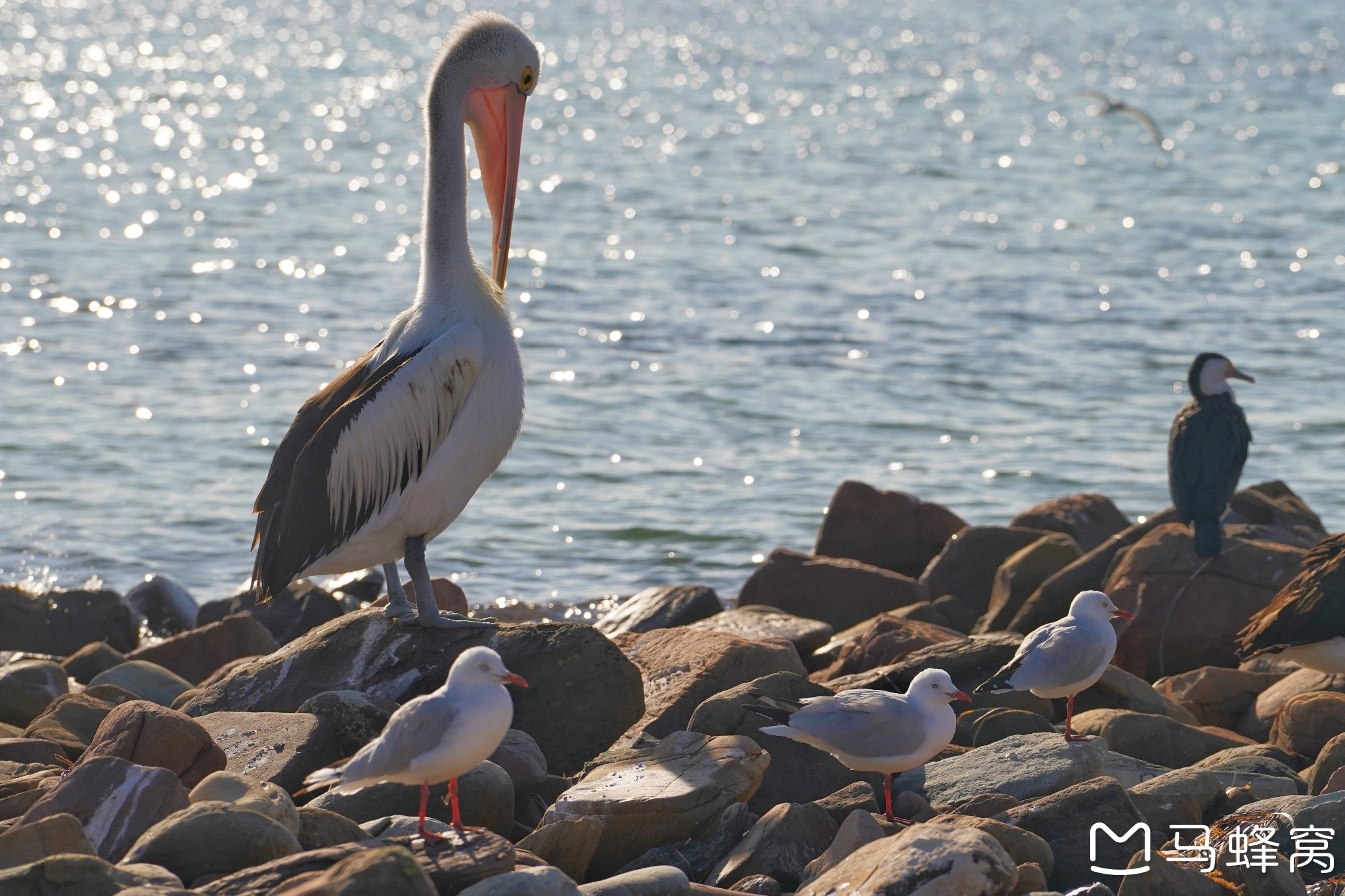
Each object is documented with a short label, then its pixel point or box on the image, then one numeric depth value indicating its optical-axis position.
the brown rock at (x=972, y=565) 21.94
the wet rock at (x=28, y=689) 17.02
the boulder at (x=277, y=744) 12.62
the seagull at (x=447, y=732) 10.46
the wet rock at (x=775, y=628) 19.11
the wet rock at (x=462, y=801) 12.09
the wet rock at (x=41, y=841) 10.45
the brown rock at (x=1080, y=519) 23.44
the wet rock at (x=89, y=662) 19.27
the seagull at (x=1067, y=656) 13.86
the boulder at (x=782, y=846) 11.49
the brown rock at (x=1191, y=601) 18.92
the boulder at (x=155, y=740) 12.19
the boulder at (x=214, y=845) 10.26
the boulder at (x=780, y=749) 13.42
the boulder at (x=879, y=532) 23.95
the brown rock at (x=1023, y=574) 20.23
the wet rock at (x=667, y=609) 20.36
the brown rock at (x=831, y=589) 21.41
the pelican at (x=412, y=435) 13.67
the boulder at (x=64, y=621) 21.09
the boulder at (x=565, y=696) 14.10
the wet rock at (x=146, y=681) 17.44
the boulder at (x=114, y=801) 11.12
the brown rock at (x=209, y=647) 19.36
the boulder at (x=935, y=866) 10.05
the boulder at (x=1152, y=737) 14.69
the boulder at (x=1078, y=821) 11.68
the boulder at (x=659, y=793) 11.89
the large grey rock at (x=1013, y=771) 12.80
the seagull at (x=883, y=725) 12.42
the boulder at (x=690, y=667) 14.43
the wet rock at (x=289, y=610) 21.25
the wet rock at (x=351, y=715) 13.06
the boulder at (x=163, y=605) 22.30
